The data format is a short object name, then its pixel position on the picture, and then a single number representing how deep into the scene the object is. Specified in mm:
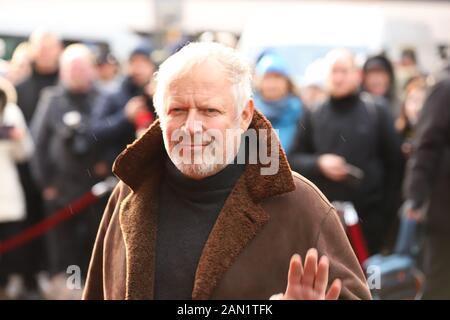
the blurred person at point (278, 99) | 5815
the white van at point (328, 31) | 10293
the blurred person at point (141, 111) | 5257
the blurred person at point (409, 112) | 8364
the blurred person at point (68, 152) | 7208
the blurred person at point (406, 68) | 10830
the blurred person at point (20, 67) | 9993
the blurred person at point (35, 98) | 9530
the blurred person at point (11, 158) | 8721
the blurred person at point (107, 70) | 9623
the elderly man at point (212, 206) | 3165
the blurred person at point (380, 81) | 9543
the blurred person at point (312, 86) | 9184
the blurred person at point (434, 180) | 6849
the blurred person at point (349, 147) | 6330
